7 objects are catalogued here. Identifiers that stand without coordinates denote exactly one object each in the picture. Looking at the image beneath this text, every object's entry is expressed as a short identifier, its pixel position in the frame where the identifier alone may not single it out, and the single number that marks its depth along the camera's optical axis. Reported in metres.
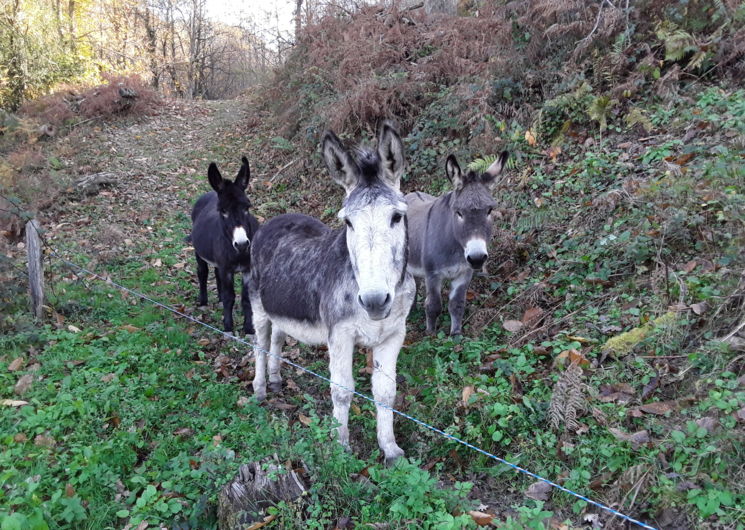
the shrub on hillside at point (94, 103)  16.80
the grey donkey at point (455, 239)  5.38
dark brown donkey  6.25
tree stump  2.96
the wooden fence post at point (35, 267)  6.13
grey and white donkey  3.26
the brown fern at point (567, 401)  3.79
